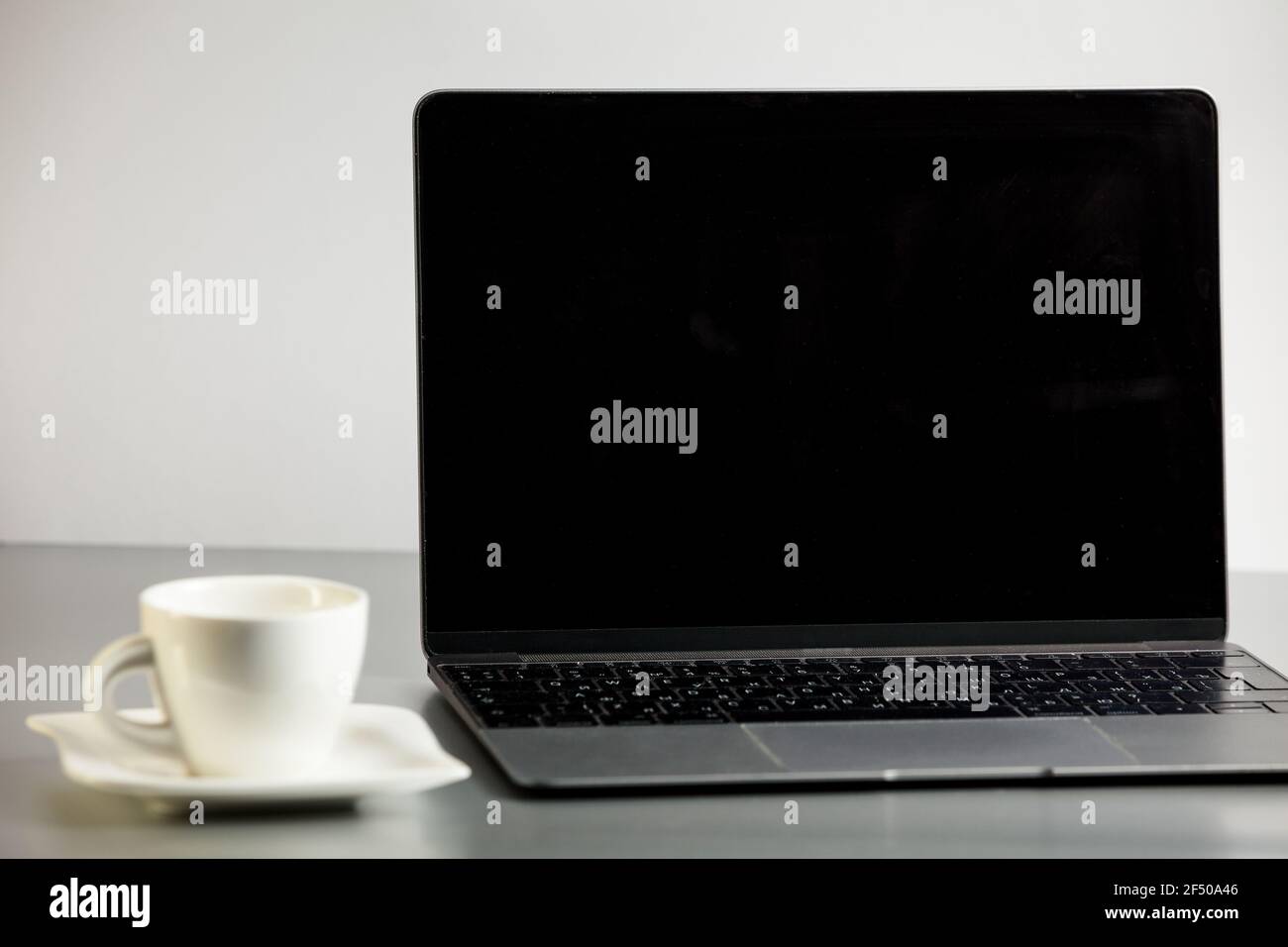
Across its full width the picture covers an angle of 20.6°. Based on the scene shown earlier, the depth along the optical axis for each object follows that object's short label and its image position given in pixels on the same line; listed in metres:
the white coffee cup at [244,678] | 0.89
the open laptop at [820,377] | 1.06
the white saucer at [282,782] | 0.88
